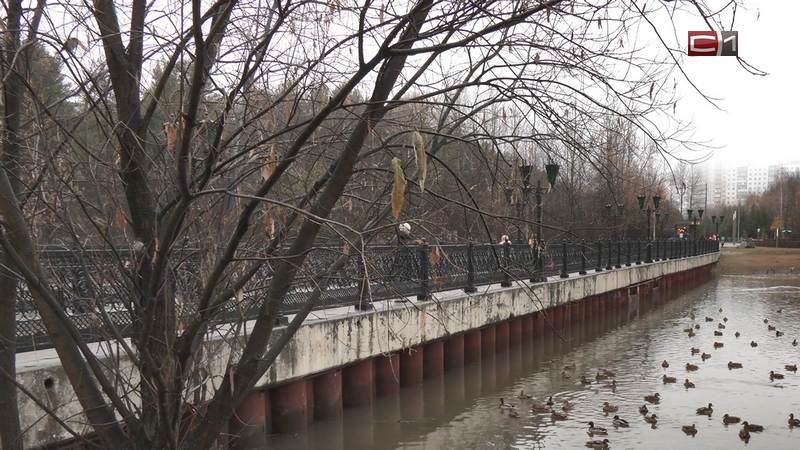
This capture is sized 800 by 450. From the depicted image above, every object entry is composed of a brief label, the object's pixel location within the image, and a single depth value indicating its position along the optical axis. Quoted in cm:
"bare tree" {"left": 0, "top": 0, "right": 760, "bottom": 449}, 379
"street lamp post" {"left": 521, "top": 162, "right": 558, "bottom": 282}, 1337
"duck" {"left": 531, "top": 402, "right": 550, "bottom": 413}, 1177
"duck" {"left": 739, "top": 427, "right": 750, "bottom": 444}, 1012
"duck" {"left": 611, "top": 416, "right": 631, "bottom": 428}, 1076
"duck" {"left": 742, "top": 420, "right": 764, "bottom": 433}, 1038
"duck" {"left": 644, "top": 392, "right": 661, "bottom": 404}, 1226
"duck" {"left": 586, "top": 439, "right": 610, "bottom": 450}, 965
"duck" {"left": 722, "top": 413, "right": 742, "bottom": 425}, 1086
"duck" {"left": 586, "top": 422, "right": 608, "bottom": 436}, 1030
